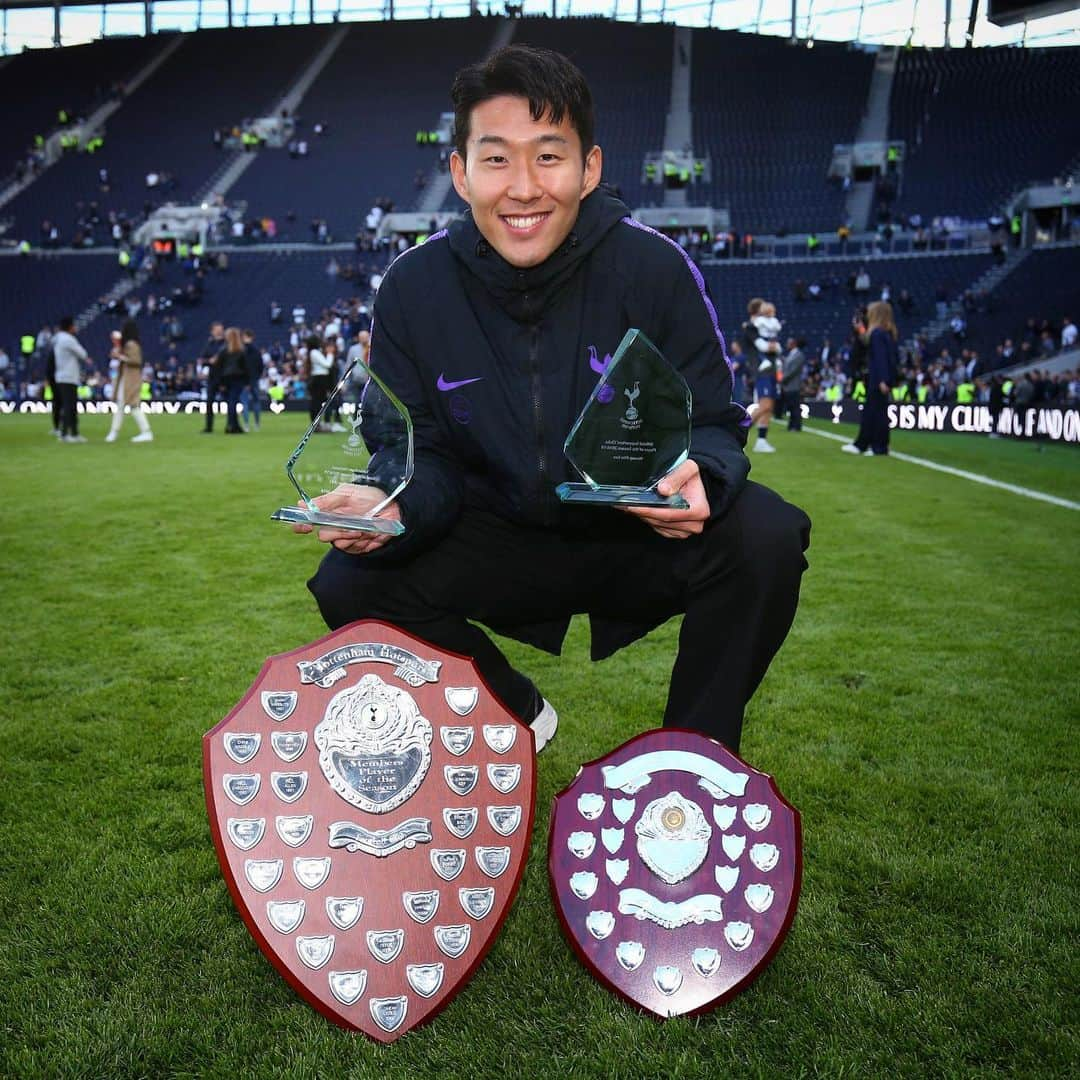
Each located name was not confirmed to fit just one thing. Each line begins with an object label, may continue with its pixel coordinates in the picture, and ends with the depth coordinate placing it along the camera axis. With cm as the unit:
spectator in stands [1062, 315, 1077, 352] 2152
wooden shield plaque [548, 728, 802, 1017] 150
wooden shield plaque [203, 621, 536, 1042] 147
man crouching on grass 182
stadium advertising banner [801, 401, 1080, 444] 1287
